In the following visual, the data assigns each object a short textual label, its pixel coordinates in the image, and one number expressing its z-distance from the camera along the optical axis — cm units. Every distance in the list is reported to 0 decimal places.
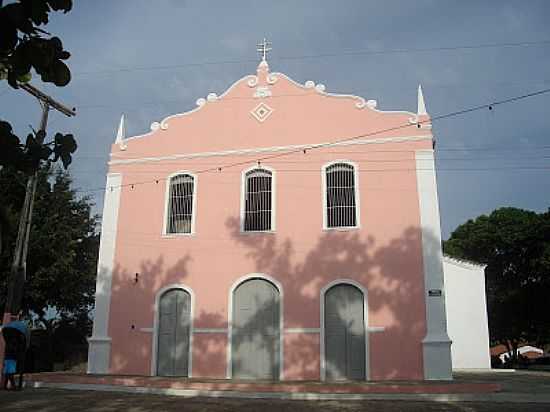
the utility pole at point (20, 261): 1309
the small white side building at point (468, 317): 2105
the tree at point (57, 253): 1869
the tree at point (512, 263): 3212
